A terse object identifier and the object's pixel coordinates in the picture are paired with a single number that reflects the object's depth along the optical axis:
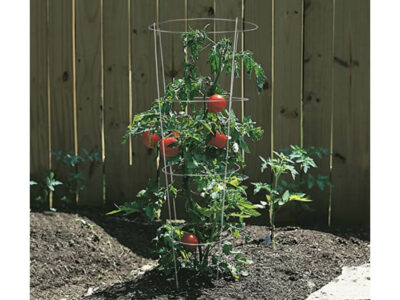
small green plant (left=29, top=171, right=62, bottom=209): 4.96
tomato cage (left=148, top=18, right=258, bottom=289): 4.75
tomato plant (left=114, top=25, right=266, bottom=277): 3.37
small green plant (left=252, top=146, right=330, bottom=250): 4.09
